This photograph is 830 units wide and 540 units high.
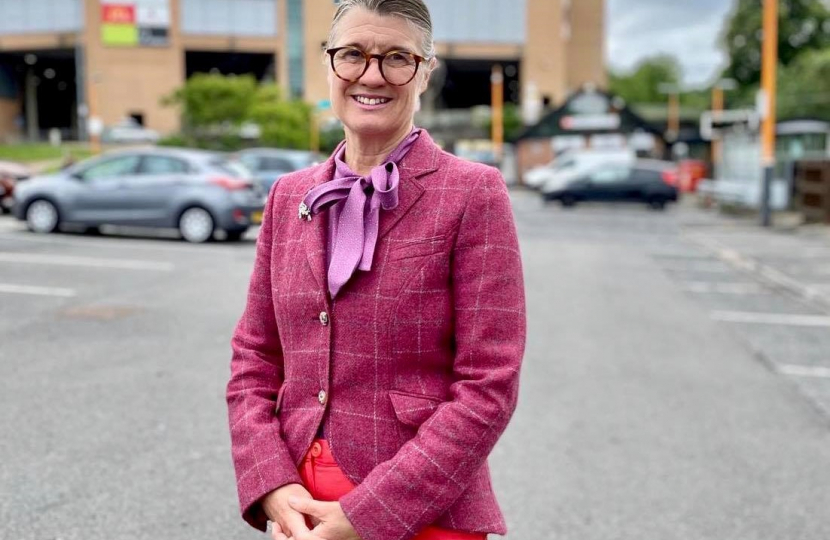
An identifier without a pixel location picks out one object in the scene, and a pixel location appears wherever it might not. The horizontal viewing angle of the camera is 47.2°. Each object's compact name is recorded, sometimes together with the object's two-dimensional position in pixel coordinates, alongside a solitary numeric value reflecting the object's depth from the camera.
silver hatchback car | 15.43
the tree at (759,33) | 74.56
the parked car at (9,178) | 21.20
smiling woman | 1.91
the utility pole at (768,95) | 22.50
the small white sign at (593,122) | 49.28
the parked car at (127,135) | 59.78
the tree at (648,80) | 118.38
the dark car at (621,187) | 32.44
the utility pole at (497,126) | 51.94
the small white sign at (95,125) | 45.72
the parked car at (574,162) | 38.19
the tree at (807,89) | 60.78
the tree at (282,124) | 45.88
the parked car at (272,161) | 18.88
